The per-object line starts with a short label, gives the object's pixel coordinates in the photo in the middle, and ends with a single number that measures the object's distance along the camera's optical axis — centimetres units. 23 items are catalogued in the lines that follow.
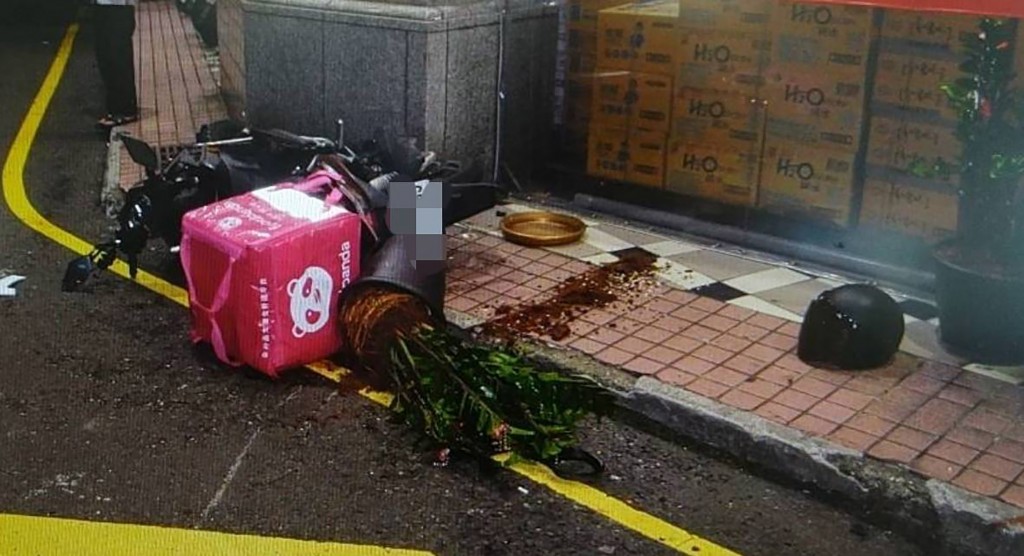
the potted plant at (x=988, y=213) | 524
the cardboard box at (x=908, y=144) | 628
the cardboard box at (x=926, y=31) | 612
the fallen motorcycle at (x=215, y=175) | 643
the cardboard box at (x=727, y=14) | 687
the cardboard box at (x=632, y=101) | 744
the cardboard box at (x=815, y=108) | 662
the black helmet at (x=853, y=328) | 521
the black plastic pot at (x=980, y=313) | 521
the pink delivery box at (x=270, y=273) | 518
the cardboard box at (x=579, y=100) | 813
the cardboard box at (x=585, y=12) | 790
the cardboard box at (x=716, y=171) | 715
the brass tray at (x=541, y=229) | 696
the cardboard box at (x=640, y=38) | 734
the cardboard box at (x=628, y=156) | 757
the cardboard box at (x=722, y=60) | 696
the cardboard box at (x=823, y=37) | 651
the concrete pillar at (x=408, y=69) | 743
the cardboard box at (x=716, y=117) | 705
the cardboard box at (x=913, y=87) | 624
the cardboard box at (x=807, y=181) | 675
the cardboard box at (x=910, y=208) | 638
